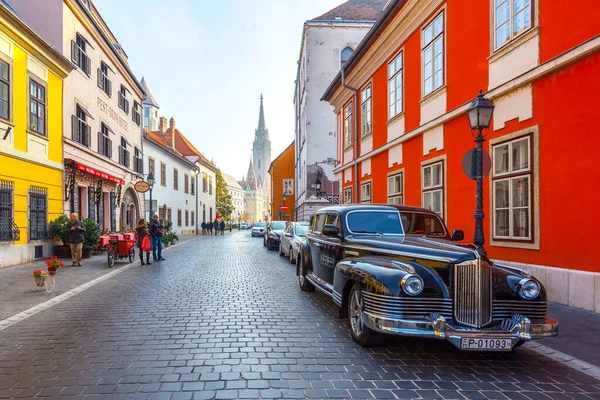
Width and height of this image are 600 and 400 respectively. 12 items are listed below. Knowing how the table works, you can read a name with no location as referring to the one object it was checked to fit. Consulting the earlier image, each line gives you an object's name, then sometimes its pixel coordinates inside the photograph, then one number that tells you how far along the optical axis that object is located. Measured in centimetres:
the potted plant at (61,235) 1467
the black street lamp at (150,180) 2052
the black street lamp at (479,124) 662
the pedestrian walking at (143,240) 1370
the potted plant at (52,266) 855
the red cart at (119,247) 1320
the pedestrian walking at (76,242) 1302
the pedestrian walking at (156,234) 1472
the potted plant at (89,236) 1507
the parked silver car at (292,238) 1405
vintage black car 425
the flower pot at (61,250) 1501
